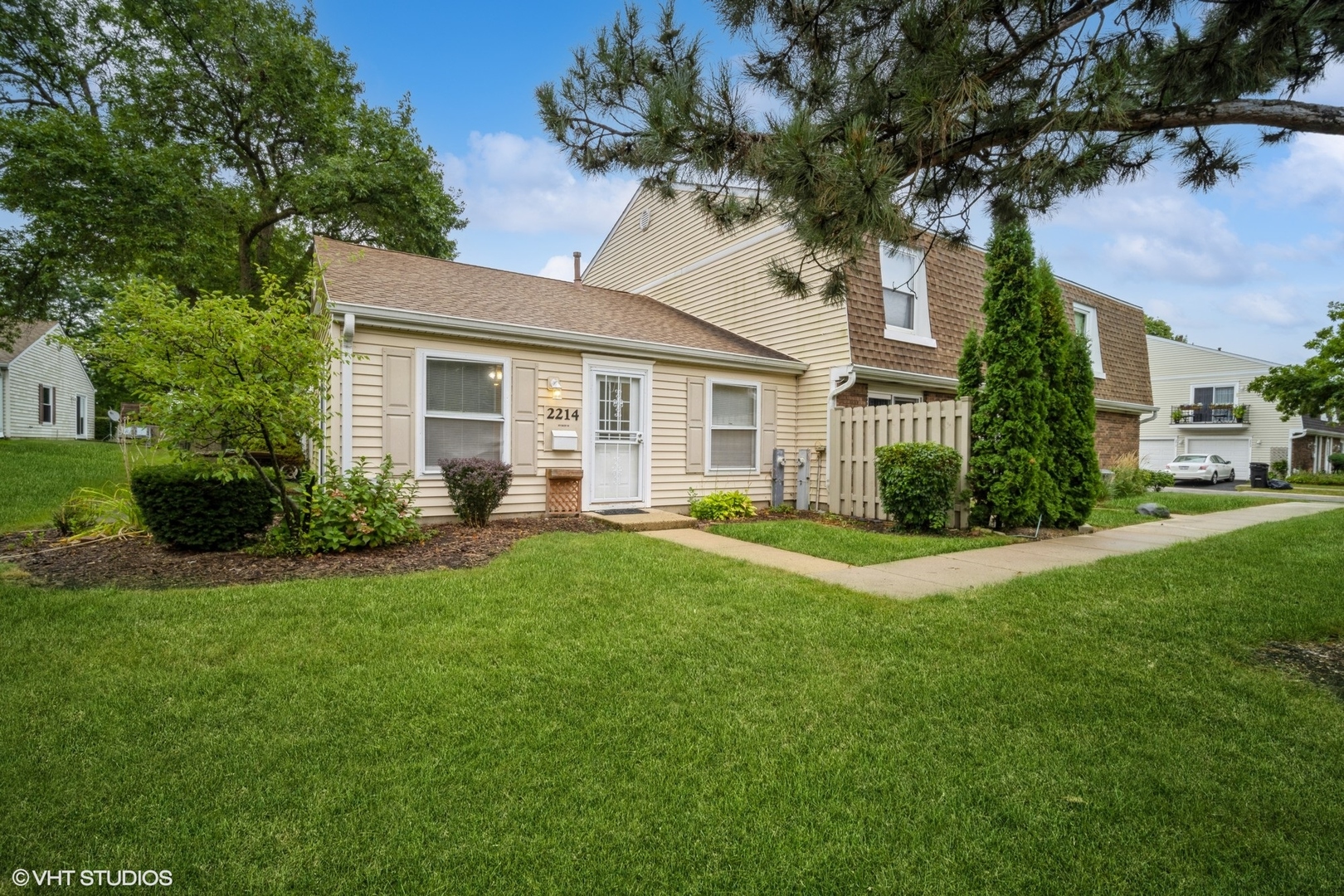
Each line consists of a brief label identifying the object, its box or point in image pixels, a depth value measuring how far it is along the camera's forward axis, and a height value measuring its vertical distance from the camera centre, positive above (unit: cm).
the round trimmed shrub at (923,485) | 737 -37
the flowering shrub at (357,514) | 554 -60
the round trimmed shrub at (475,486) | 717 -41
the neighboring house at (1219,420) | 2741 +173
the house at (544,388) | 702 +87
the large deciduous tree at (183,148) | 1298 +750
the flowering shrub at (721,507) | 873 -78
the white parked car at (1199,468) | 2409 -45
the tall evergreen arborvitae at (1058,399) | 786 +75
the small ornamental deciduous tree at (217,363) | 466 +71
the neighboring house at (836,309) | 967 +260
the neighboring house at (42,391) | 2039 +226
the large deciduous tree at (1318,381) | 2117 +279
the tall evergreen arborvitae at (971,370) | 800 +114
